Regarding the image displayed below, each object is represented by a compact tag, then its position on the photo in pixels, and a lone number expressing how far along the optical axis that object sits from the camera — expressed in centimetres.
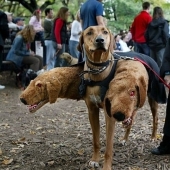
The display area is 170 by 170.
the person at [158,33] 976
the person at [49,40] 1095
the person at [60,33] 1020
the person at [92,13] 720
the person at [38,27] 1195
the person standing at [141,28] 1025
